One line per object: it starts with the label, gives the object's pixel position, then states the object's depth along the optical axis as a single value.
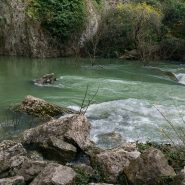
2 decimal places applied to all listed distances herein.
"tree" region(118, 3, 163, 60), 16.59
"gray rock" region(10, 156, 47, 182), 3.95
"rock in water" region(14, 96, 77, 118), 6.92
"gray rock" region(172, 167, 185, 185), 3.37
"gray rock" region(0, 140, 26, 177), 4.18
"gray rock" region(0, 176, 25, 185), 3.73
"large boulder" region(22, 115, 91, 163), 4.64
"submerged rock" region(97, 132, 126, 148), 5.68
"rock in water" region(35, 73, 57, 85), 10.14
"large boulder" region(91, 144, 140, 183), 3.97
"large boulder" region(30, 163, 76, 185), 3.68
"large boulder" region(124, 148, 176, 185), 3.68
